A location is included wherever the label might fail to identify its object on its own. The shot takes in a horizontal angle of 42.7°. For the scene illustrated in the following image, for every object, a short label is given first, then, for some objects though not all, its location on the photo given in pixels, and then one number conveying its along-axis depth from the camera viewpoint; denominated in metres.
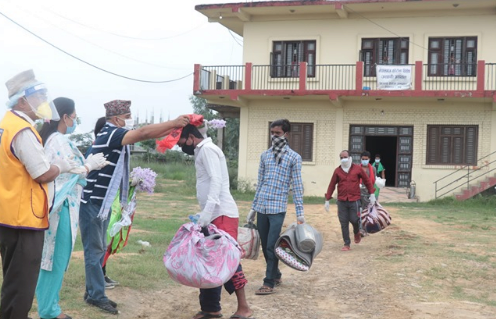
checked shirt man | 7.27
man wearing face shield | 4.41
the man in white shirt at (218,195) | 5.86
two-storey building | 23.09
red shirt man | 10.82
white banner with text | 22.64
